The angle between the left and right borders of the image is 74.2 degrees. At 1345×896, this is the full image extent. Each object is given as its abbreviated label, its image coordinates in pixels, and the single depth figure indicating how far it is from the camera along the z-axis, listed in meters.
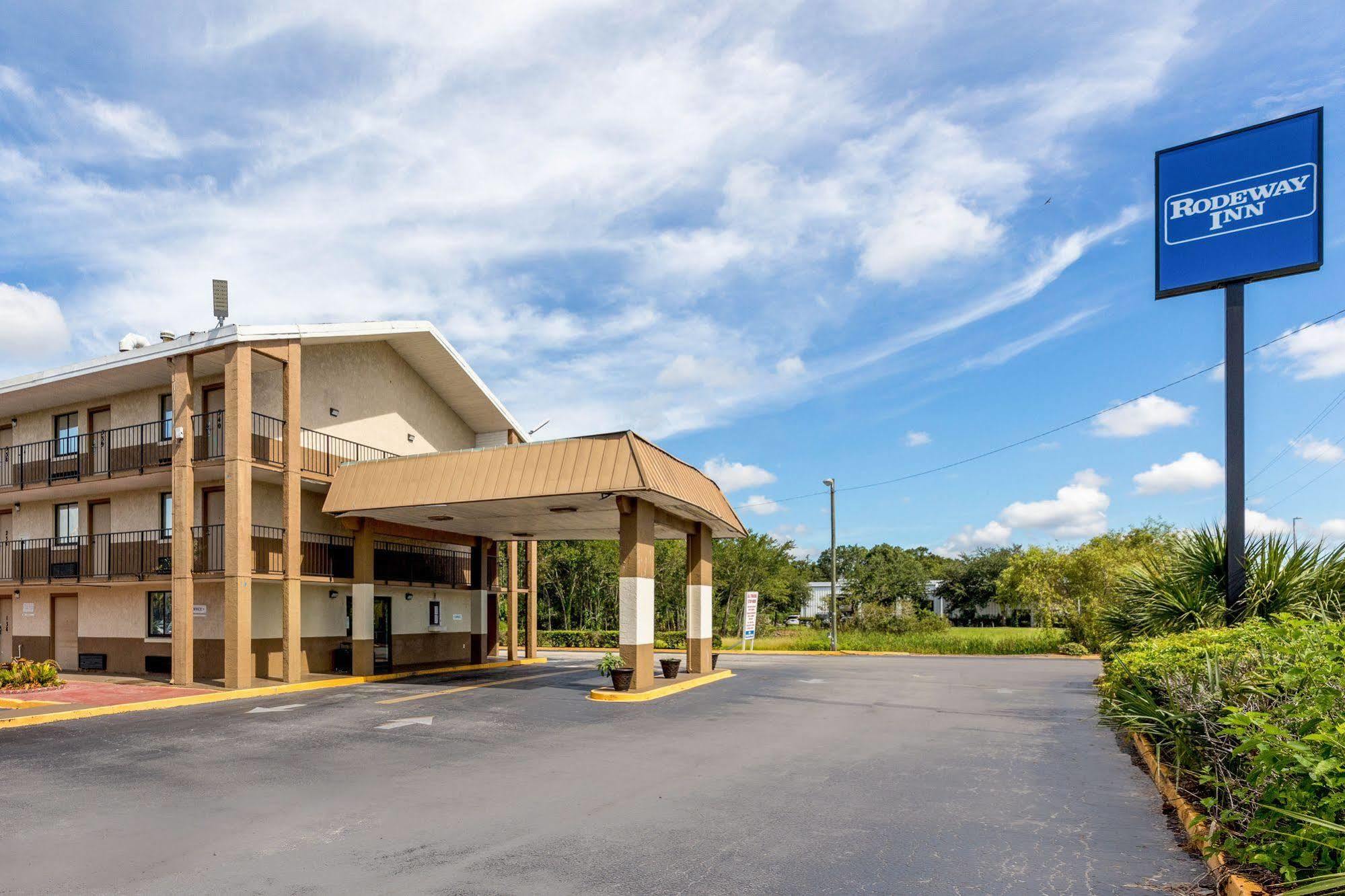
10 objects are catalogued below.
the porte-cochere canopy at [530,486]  19.41
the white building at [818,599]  87.50
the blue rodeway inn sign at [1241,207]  12.95
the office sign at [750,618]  34.00
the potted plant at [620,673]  19.78
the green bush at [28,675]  20.08
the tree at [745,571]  51.06
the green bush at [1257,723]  4.81
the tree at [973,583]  89.94
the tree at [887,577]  77.03
